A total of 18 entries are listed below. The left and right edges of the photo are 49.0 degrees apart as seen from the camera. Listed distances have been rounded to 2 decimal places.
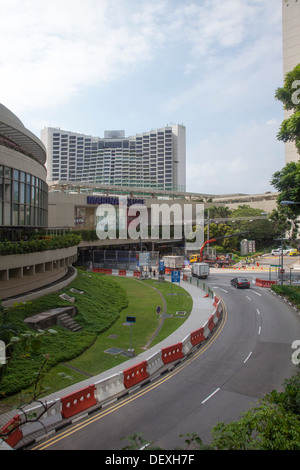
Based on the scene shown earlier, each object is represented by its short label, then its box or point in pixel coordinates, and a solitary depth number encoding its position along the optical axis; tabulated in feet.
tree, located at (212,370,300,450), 21.57
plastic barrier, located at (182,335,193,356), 61.26
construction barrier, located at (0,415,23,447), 33.88
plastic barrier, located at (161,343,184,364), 56.75
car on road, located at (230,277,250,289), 128.88
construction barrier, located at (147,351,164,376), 52.81
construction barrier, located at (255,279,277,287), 132.98
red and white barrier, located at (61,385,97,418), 40.55
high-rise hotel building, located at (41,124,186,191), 570.05
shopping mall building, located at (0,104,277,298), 70.49
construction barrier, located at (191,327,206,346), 65.46
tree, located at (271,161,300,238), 102.73
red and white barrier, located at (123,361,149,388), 48.55
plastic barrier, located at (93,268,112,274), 175.61
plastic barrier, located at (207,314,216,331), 74.81
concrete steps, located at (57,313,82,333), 70.23
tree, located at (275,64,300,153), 93.12
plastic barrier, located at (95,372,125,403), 44.96
